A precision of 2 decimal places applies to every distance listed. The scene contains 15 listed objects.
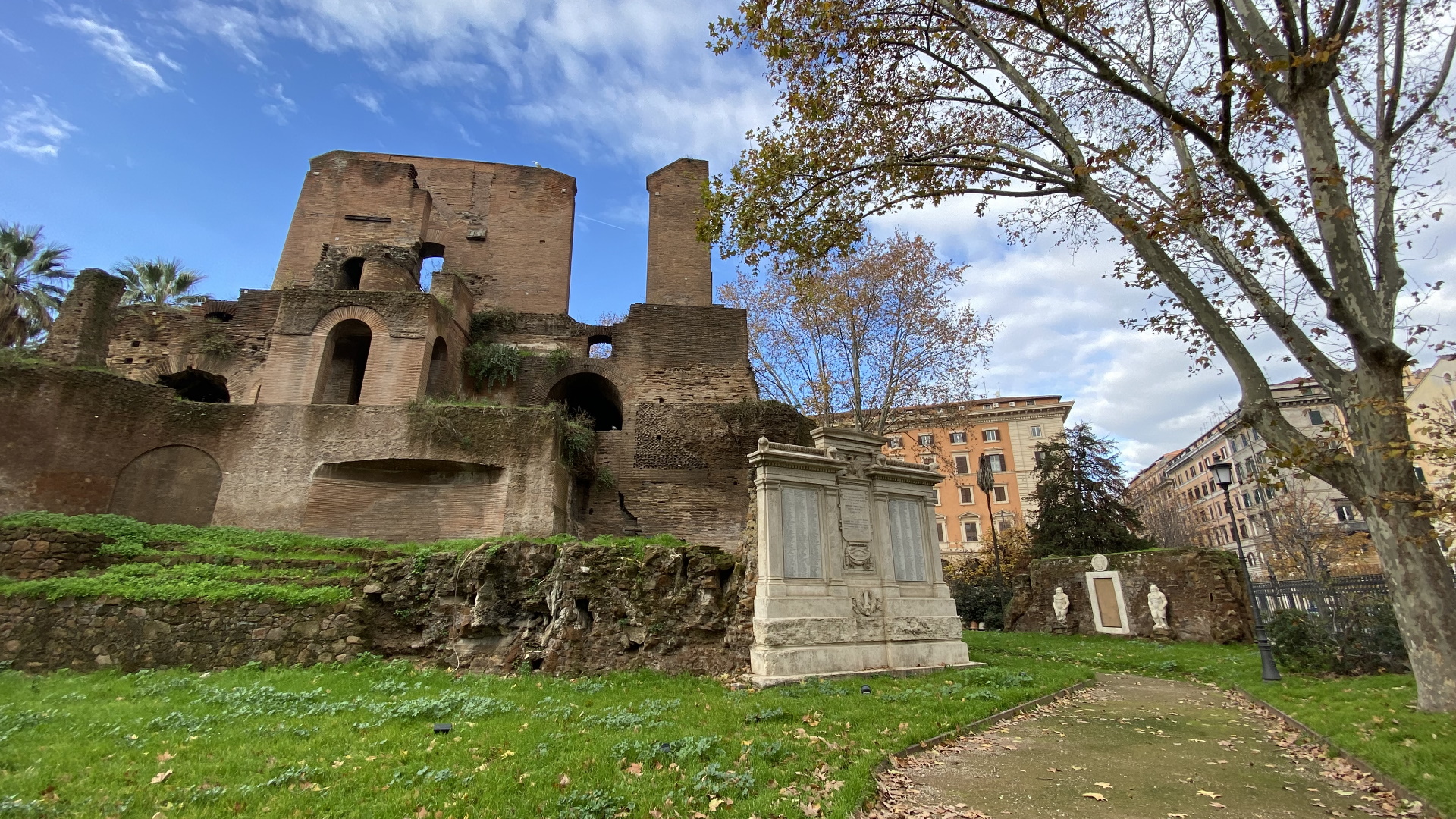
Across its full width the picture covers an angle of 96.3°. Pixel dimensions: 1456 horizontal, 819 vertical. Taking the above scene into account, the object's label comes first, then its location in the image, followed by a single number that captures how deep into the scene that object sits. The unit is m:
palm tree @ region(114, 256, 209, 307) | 24.98
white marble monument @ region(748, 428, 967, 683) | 8.62
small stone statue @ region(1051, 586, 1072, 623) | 17.89
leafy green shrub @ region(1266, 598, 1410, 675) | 8.61
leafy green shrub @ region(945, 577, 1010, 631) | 21.05
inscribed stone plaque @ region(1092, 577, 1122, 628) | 16.91
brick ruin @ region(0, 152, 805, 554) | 14.36
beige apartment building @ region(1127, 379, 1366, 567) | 36.69
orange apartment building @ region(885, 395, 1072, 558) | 44.88
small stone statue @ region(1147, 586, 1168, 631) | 15.68
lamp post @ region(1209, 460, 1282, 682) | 8.73
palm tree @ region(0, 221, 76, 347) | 20.52
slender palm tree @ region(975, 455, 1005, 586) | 23.70
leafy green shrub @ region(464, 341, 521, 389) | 19.20
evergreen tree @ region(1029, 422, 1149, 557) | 23.31
